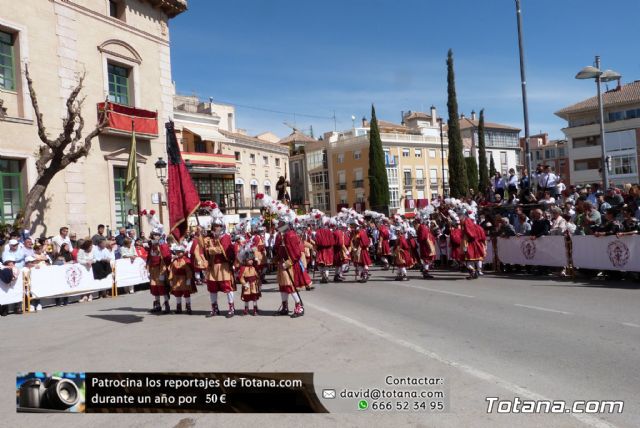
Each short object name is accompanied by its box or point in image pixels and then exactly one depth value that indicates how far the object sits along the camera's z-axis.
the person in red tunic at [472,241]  14.99
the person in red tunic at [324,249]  16.39
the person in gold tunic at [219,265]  10.77
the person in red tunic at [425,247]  15.89
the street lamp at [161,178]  24.44
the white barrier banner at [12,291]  12.63
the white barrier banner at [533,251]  14.73
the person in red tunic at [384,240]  18.33
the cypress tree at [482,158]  57.72
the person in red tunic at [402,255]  15.63
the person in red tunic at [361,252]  16.17
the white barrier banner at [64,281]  13.45
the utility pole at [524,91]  18.02
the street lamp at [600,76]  16.03
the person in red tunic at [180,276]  11.34
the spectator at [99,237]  16.44
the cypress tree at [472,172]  61.56
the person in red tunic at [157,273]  11.51
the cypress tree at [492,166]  65.44
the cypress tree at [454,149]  44.91
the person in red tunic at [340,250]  16.36
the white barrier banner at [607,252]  12.59
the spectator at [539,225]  15.35
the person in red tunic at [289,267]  10.34
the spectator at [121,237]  17.73
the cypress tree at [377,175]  57.31
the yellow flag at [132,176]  21.62
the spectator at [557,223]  14.79
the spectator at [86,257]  15.13
